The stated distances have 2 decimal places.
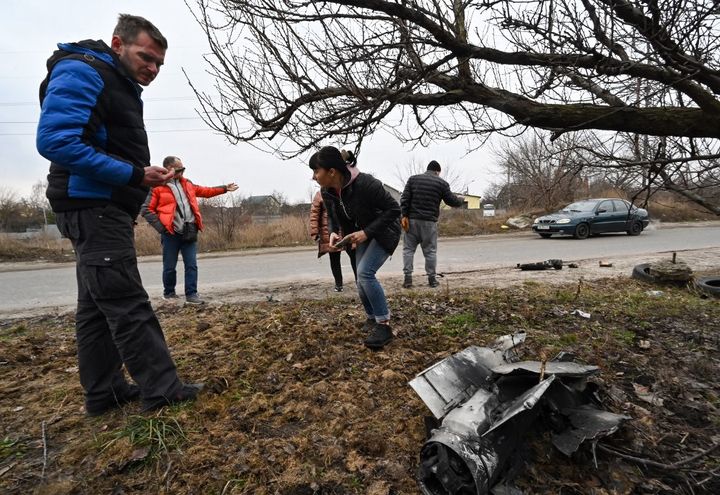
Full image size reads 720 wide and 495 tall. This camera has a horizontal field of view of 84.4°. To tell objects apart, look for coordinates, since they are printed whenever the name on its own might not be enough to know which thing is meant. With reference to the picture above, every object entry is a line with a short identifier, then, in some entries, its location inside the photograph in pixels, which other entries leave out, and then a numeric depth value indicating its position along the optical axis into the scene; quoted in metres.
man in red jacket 5.11
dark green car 14.42
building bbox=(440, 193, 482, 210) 56.40
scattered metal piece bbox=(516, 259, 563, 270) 7.79
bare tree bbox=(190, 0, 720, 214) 2.46
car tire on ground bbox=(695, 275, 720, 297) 5.37
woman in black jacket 3.20
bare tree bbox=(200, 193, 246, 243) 15.45
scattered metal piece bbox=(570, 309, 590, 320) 4.13
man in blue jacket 1.94
